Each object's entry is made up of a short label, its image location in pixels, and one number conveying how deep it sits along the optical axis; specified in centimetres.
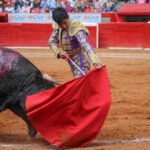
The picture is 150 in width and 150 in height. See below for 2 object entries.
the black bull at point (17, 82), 668
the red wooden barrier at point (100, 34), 2401
